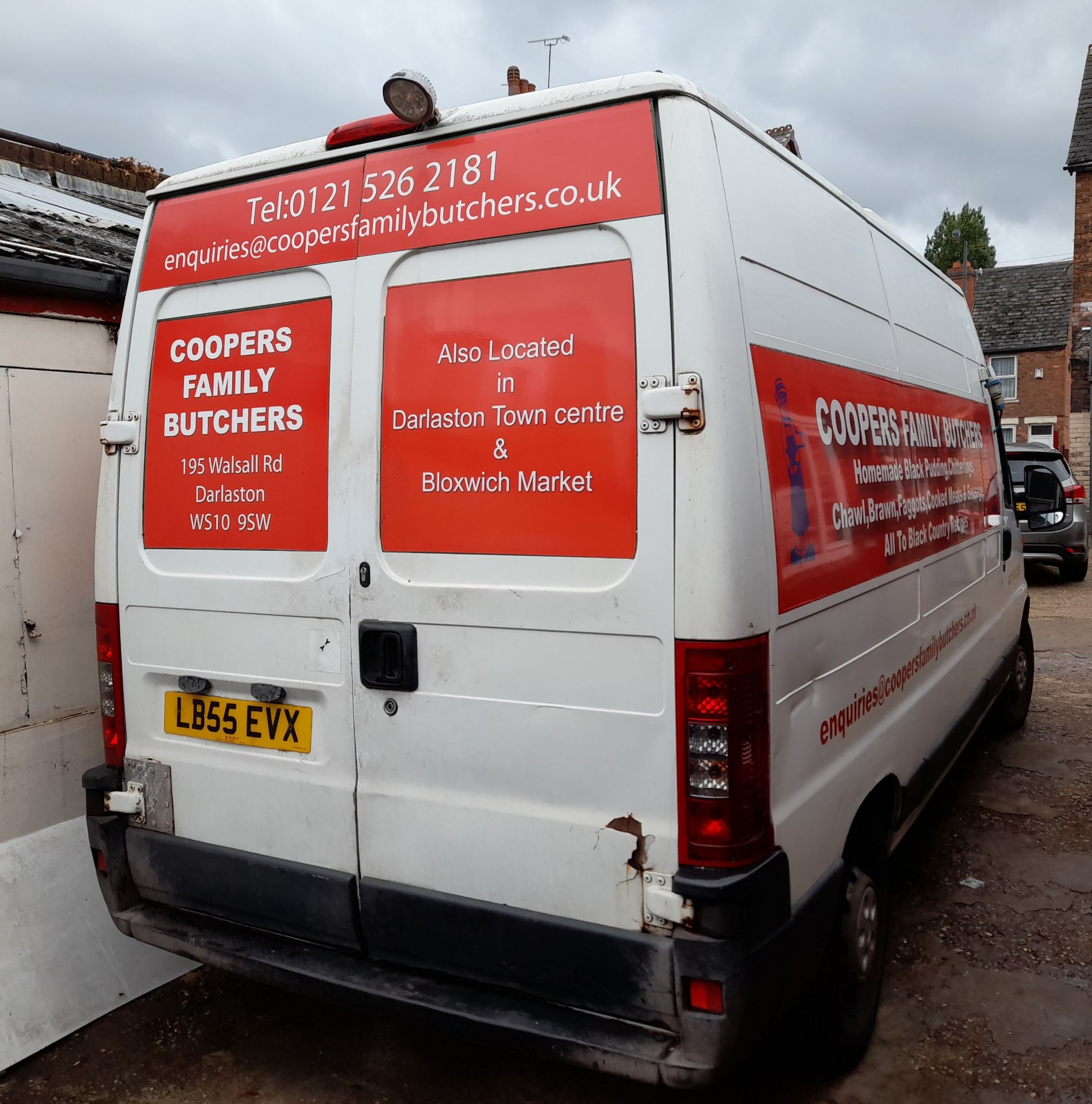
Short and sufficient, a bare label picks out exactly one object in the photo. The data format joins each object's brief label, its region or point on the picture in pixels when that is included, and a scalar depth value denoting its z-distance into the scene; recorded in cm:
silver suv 1279
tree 5478
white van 222
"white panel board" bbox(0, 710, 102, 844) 341
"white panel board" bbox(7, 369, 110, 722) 349
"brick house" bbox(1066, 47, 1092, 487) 2333
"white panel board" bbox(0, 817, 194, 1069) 314
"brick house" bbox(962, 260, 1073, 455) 3080
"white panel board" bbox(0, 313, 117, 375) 343
